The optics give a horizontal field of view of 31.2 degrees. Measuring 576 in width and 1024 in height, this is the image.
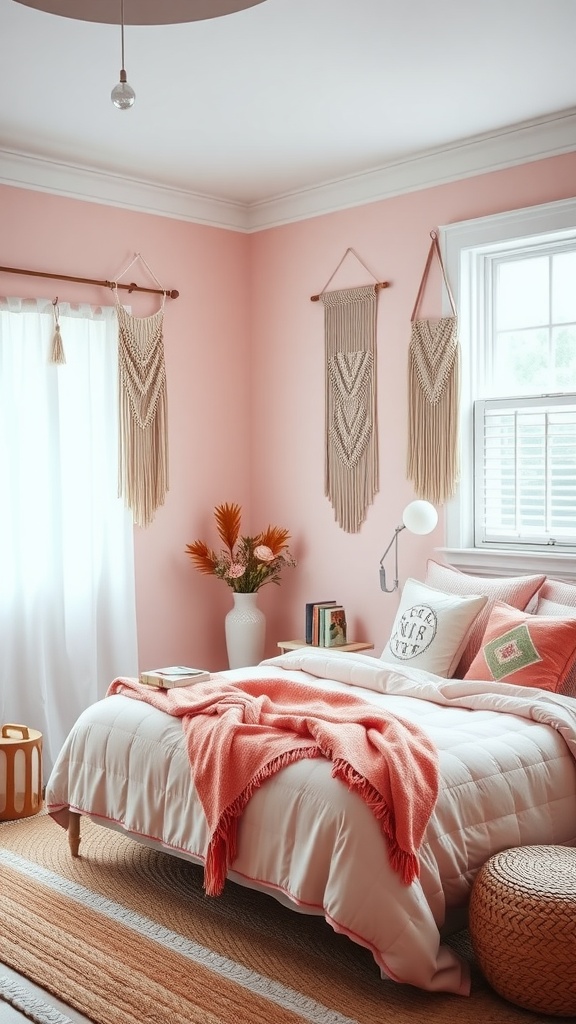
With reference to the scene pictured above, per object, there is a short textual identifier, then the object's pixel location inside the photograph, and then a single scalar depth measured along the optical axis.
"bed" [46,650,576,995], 2.61
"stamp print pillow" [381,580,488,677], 3.96
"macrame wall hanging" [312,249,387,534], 5.02
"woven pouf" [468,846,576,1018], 2.52
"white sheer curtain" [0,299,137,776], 4.59
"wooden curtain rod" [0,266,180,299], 4.59
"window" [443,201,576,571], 4.37
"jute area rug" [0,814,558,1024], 2.60
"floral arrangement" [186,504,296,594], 5.16
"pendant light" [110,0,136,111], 2.58
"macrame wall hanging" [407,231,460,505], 4.65
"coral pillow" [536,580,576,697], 3.86
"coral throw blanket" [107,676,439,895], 2.67
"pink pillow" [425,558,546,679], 4.03
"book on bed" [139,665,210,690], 3.65
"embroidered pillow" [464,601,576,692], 3.60
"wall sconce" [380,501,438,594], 4.40
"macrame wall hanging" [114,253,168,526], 5.02
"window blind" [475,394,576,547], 4.38
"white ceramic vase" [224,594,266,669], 5.20
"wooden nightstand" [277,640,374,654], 4.94
